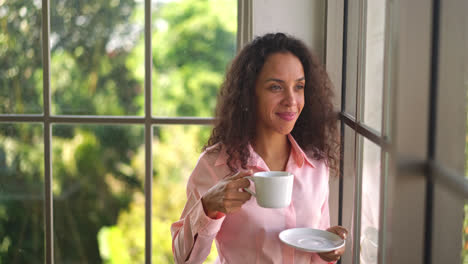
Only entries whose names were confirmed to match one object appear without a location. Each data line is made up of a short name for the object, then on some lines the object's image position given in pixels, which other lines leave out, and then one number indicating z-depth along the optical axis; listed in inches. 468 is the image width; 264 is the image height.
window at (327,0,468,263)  33.7
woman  56.6
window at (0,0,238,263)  77.2
